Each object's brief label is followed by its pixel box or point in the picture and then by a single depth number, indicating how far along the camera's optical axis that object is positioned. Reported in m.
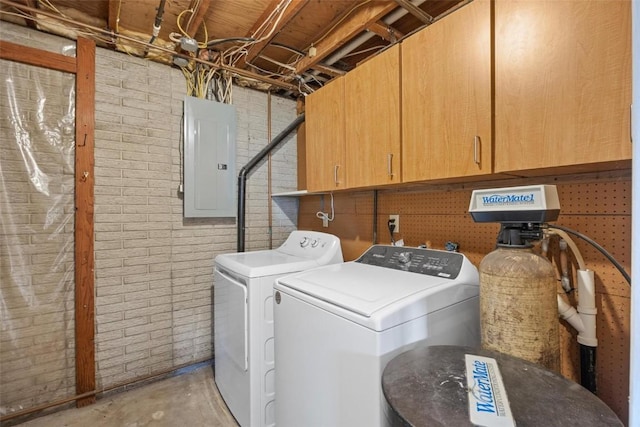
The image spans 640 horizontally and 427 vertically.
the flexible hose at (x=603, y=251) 1.13
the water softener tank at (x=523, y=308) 1.04
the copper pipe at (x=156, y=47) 1.76
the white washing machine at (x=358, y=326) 1.02
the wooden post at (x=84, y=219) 2.06
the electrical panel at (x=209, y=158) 2.43
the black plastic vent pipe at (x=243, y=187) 2.68
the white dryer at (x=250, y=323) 1.72
